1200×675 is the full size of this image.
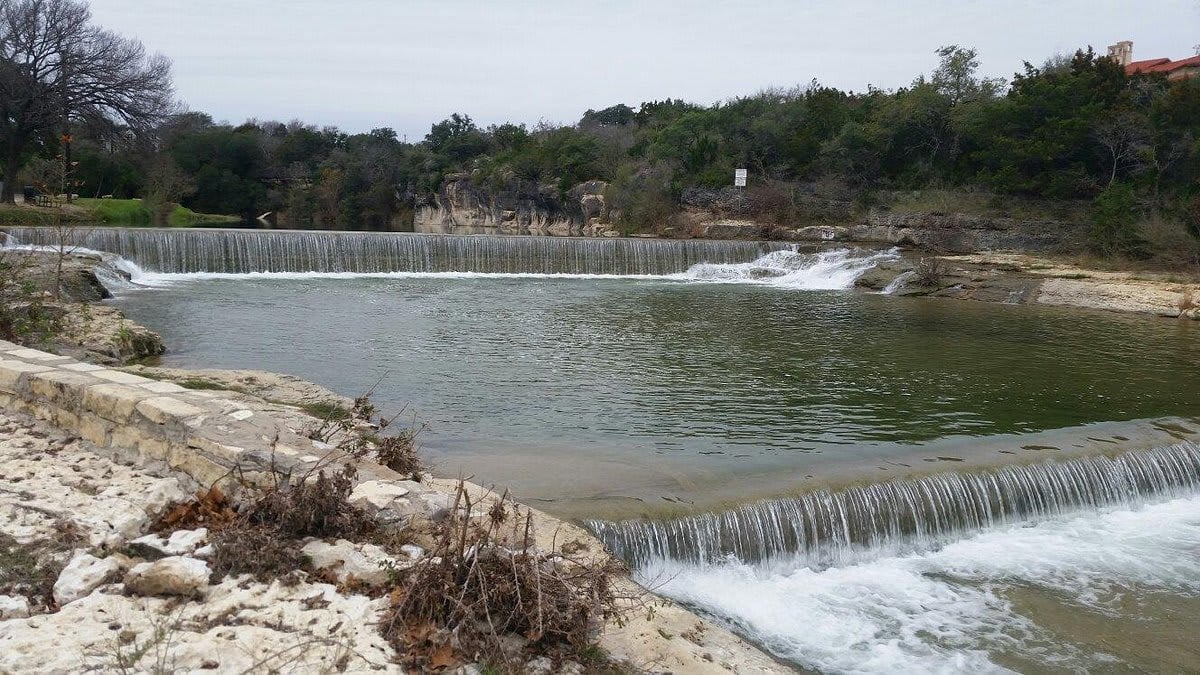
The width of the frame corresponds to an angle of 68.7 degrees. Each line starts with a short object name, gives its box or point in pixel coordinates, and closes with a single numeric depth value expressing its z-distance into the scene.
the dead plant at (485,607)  3.07
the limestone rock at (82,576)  3.22
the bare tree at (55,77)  28.97
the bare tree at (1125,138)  27.58
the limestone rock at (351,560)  3.46
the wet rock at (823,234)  30.62
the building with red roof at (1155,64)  42.28
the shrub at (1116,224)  24.28
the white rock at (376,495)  3.99
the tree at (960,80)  36.47
